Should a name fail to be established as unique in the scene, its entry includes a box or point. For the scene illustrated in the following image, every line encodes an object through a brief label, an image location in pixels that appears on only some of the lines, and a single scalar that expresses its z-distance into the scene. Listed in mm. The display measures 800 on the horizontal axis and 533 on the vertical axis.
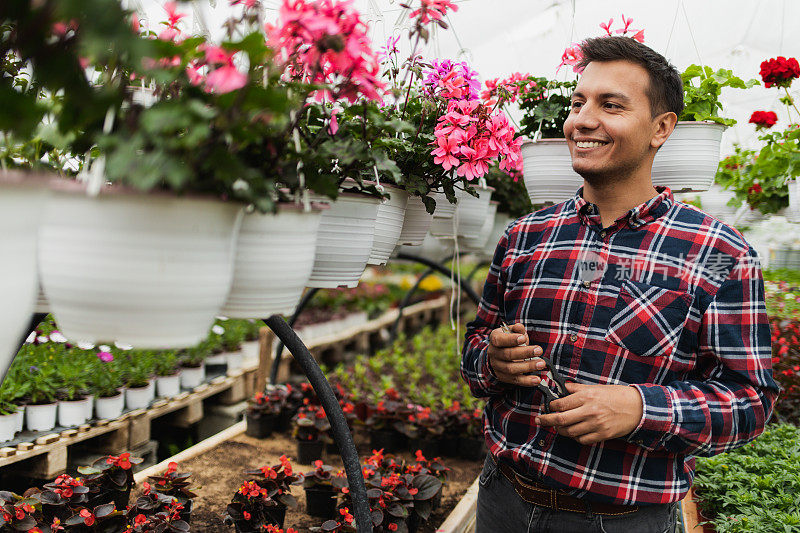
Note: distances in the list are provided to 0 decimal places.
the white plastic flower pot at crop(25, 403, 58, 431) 2207
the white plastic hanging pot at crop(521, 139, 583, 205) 1543
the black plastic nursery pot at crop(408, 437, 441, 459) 2527
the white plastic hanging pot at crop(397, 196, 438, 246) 1314
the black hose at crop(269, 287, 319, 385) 2866
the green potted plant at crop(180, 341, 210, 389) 3045
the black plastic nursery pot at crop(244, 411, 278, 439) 2570
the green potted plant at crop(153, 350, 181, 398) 2823
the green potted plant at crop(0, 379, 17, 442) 2082
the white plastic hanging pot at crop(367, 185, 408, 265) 1133
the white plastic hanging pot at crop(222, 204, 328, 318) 671
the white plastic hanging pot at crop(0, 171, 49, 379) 497
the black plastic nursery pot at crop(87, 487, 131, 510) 1702
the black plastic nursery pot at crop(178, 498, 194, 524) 1675
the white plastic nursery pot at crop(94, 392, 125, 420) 2445
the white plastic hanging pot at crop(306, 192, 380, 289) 899
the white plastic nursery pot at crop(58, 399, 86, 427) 2301
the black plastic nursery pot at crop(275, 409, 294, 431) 2656
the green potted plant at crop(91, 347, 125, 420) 2451
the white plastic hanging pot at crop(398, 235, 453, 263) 2979
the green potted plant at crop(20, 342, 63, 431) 2213
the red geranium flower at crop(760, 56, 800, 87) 1858
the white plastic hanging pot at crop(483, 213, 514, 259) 2504
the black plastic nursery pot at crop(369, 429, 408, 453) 2586
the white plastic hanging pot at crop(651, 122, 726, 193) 1441
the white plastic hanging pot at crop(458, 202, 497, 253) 1944
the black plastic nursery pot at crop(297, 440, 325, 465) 2379
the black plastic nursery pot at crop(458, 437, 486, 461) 2555
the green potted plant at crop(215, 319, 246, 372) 3480
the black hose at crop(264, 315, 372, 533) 1205
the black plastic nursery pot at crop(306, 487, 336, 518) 1908
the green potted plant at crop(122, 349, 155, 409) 2631
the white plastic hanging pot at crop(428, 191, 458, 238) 1493
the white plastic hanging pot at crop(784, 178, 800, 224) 2039
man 1106
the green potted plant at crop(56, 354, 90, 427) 2309
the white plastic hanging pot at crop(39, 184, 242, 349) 552
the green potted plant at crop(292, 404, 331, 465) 2371
